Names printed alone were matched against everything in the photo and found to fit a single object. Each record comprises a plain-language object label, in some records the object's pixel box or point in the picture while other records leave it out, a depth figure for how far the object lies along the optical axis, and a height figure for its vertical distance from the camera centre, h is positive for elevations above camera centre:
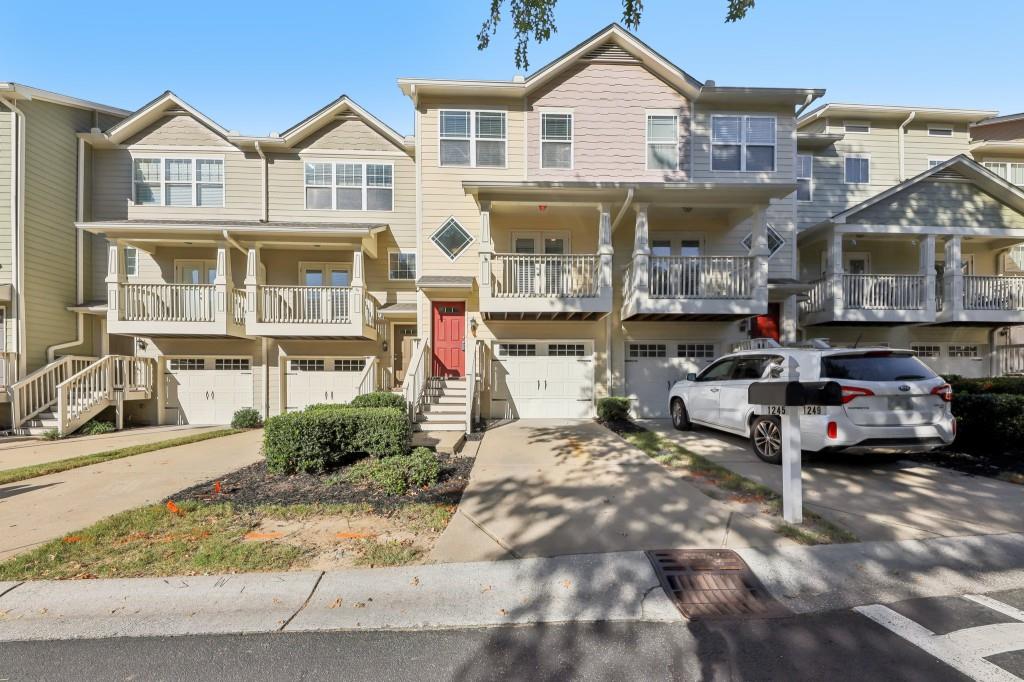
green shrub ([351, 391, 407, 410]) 8.05 -1.17
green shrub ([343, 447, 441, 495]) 5.28 -1.72
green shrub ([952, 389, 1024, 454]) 6.38 -1.27
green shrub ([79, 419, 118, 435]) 10.55 -2.22
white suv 5.39 -0.84
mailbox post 4.11 -0.65
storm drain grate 2.97 -1.90
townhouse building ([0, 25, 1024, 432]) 10.32 +2.51
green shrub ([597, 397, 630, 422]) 10.12 -1.67
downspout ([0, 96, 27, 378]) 10.90 +3.11
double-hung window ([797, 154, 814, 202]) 13.41 +5.32
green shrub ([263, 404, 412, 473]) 6.05 -1.42
